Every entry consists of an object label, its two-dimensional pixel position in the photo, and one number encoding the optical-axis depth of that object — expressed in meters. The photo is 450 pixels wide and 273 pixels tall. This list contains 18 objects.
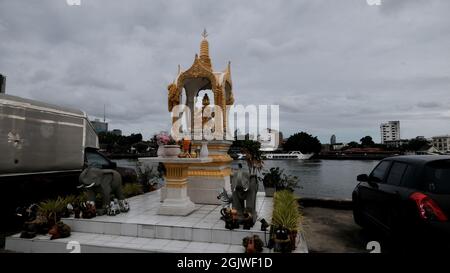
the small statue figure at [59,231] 5.31
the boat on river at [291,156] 69.69
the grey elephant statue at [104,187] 6.43
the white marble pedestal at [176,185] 6.48
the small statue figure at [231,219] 5.23
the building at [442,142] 88.57
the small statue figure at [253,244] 4.54
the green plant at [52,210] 5.84
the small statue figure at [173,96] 8.80
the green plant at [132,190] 9.19
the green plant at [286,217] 4.68
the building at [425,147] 73.61
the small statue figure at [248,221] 5.22
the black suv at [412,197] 3.51
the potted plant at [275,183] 9.15
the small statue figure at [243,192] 5.70
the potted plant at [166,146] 6.75
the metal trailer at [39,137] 6.63
